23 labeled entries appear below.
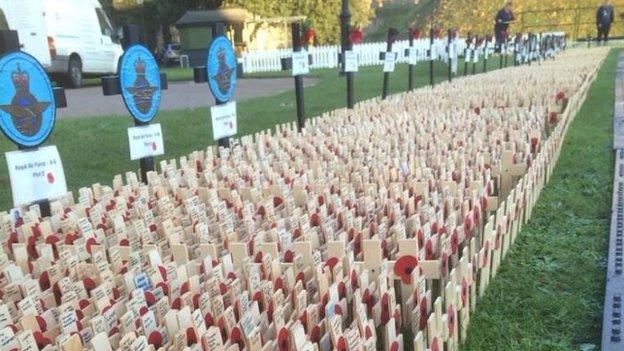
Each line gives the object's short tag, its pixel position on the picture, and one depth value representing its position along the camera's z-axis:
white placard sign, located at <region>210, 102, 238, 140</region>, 5.01
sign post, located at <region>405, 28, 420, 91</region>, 10.41
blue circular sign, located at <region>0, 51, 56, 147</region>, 3.28
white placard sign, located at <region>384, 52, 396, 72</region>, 9.30
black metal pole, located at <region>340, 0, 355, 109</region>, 7.86
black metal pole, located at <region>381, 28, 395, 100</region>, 9.14
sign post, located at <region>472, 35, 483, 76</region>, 15.30
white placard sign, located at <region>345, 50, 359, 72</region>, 7.74
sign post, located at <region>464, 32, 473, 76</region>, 15.04
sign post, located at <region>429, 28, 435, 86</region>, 11.71
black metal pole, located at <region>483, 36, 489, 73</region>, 16.16
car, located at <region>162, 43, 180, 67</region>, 37.06
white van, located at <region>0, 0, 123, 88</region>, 17.34
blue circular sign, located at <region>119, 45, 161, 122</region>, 4.11
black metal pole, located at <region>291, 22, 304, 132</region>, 6.32
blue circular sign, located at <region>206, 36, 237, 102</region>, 4.99
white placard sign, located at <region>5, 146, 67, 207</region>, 3.33
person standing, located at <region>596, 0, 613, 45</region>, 27.43
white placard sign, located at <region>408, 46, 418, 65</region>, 10.38
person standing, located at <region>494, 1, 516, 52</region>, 20.17
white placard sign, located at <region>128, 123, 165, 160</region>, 4.19
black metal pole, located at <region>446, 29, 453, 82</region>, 12.98
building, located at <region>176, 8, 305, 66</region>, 32.12
